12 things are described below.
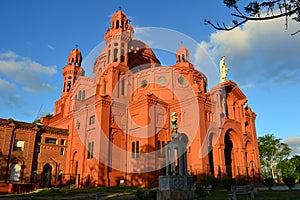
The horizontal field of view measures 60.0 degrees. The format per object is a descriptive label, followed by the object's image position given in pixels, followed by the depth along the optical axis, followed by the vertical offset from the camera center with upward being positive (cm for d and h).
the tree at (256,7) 638 +394
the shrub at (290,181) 1911 -74
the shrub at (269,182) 2005 -84
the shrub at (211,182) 2114 -90
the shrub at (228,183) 1973 -90
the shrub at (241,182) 2137 -91
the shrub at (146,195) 1396 -130
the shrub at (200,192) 1534 -124
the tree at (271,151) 5538 +407
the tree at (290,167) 5118 +73
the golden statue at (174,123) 1565 +278
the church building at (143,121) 2639 +551
